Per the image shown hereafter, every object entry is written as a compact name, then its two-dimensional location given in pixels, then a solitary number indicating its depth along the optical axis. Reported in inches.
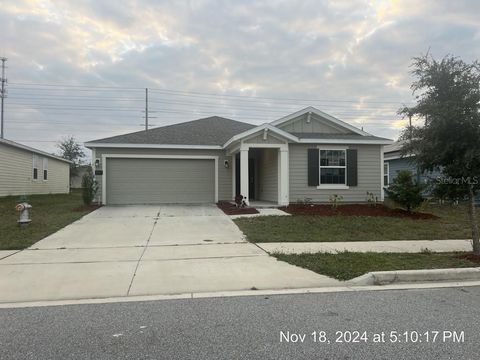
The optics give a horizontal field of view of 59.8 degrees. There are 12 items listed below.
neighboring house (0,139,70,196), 884.6
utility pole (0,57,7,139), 1817.2
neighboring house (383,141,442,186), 970.7
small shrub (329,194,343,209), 611.7
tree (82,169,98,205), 692.7
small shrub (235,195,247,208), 625.6
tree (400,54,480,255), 318.7
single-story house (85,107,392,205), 673.8
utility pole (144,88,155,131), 1921.6
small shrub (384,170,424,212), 591.5
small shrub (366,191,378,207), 670.9
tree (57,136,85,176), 1975.9
